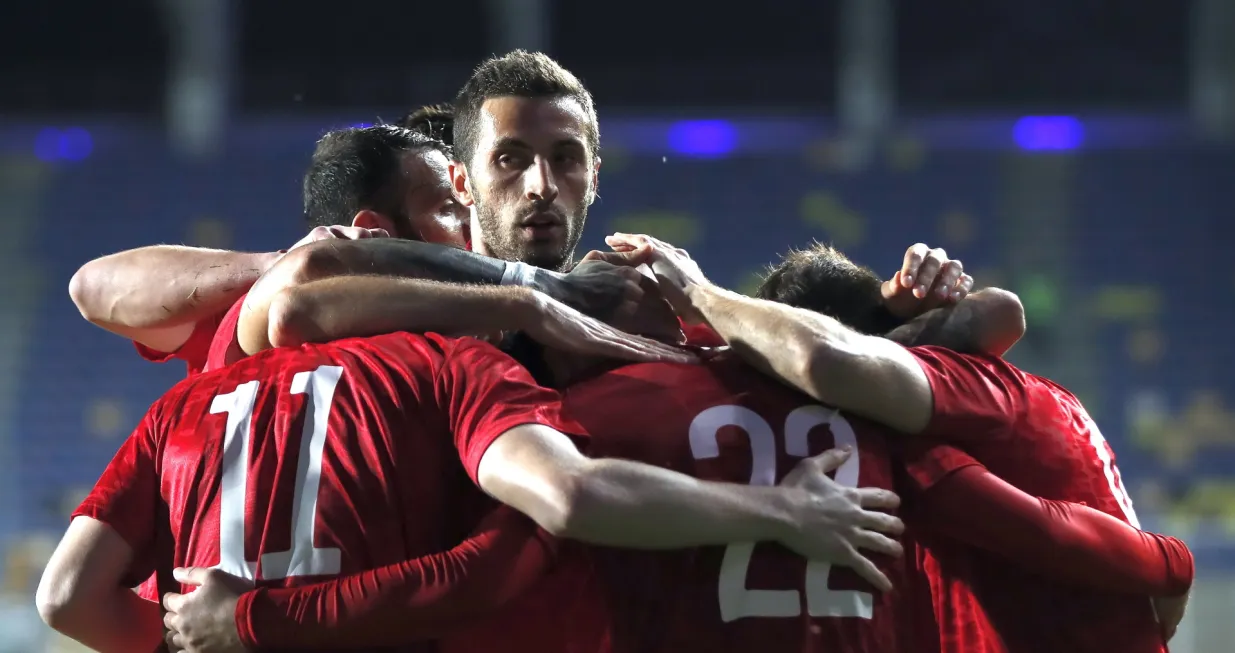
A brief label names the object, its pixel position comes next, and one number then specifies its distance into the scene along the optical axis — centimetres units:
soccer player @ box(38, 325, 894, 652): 455
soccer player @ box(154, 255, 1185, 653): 456
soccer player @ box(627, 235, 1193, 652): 492
